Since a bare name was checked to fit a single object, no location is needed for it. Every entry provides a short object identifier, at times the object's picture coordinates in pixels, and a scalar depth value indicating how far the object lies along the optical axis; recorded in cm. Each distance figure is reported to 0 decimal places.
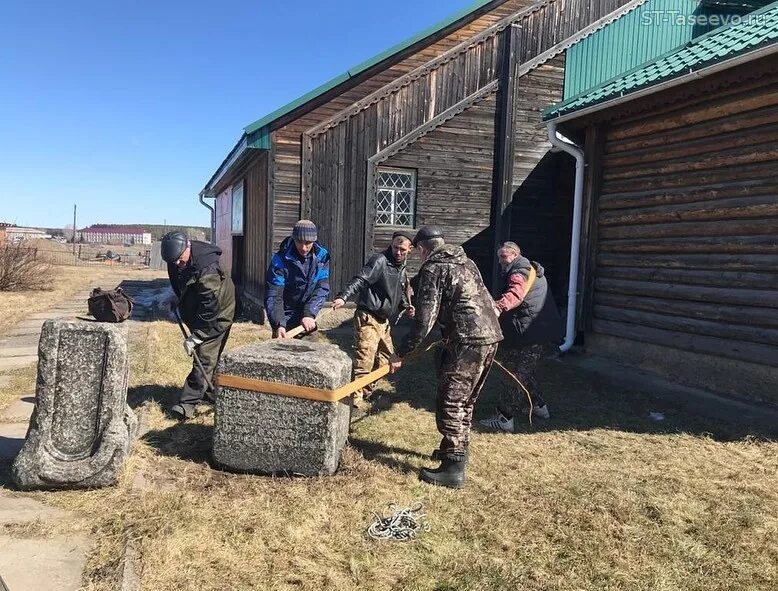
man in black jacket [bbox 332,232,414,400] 549
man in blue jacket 520
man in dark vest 521
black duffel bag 404
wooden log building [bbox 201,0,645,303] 962
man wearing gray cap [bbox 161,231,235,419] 504
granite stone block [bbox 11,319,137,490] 368
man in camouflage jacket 401
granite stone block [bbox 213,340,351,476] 394
